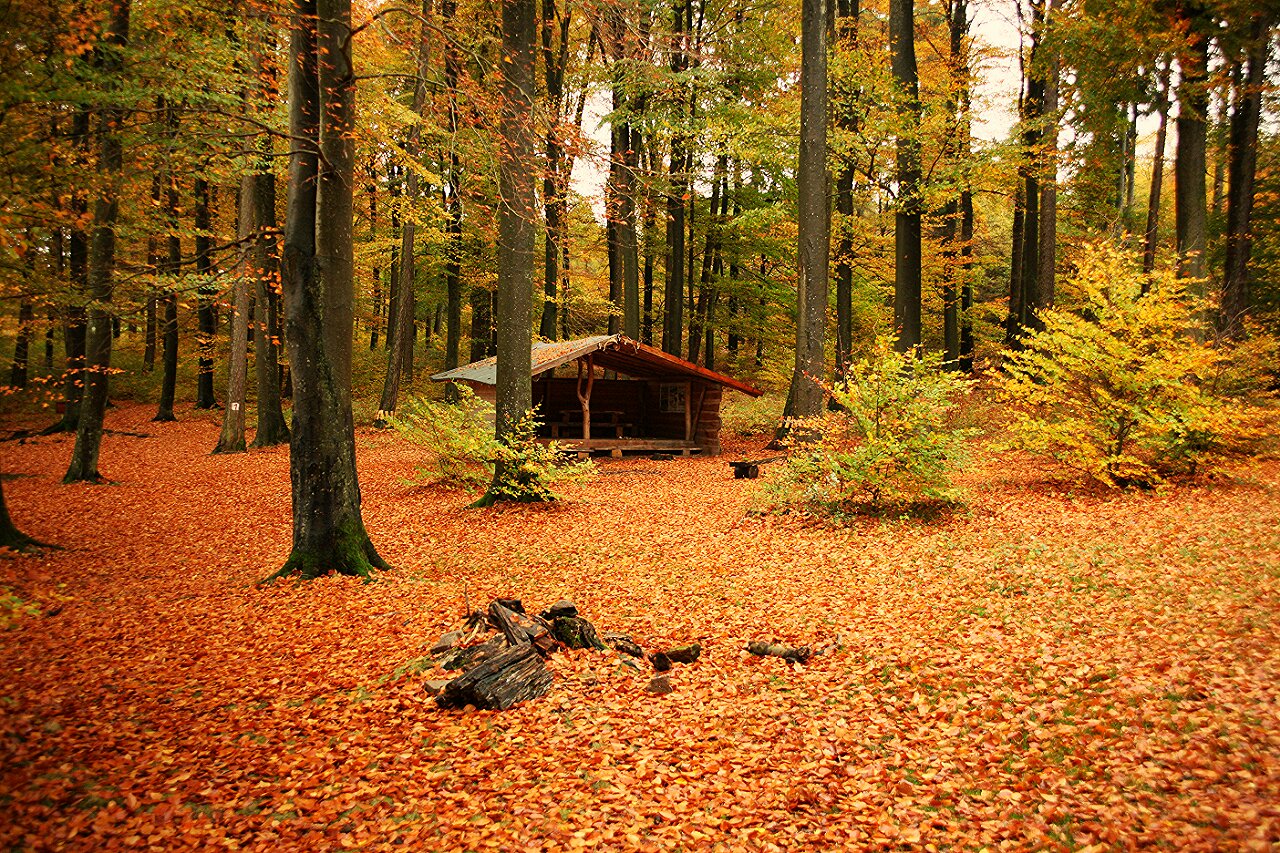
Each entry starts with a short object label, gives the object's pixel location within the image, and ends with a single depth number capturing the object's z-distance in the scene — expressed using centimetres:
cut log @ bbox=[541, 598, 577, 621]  507
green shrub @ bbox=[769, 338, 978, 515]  764
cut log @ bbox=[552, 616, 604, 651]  484
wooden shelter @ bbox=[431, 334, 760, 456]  1509
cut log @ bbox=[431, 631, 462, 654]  467
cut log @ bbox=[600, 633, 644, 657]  478
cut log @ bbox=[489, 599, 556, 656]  462
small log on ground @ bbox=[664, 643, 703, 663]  468
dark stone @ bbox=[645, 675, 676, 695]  424
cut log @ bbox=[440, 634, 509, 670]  434
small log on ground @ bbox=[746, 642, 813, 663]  462
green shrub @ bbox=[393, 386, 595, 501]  961
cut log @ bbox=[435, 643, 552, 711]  395
